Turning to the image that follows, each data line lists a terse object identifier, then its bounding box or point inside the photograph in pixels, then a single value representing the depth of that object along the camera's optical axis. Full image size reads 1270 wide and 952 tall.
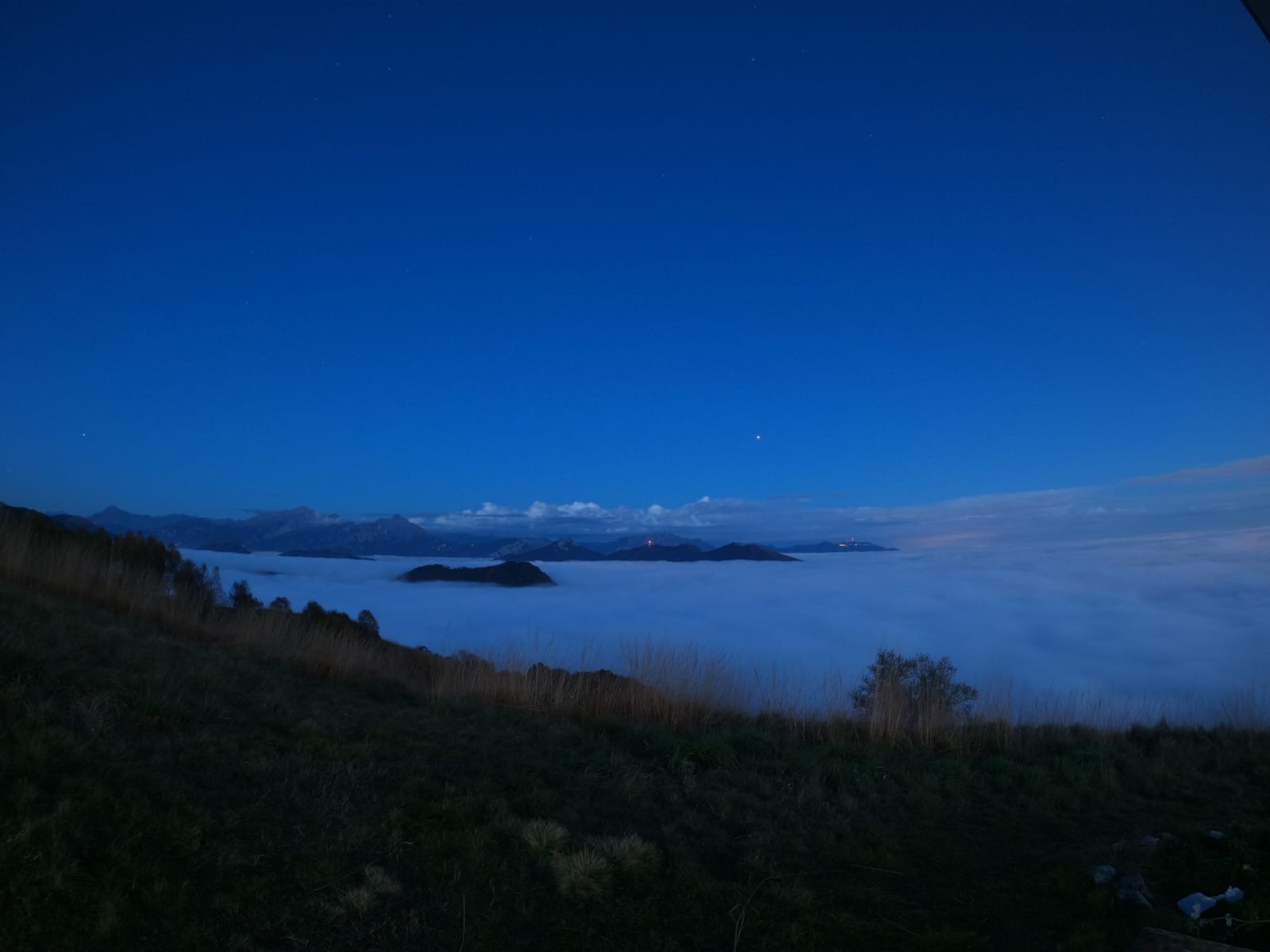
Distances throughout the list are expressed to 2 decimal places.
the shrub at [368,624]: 18.95
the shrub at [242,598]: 14.96
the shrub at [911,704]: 8.55
